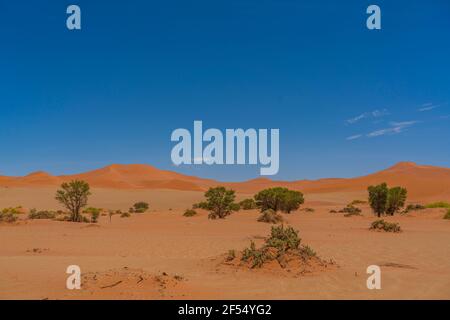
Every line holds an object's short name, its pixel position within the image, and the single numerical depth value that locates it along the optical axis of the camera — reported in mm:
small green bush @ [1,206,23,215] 37628
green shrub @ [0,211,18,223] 25578
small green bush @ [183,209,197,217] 36441
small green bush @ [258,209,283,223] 28219
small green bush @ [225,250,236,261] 11770
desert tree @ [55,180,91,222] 29594
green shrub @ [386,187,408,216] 34938
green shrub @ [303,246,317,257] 11453
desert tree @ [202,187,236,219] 32562
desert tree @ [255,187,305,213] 38188
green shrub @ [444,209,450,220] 30572
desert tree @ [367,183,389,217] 34562
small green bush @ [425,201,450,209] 40203
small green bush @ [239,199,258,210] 45625
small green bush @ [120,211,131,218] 36469
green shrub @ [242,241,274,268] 10883
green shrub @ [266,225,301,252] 11602
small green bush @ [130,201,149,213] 51797
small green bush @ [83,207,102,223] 29825
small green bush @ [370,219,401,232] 21984
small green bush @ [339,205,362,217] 37131
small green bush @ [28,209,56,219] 31356
